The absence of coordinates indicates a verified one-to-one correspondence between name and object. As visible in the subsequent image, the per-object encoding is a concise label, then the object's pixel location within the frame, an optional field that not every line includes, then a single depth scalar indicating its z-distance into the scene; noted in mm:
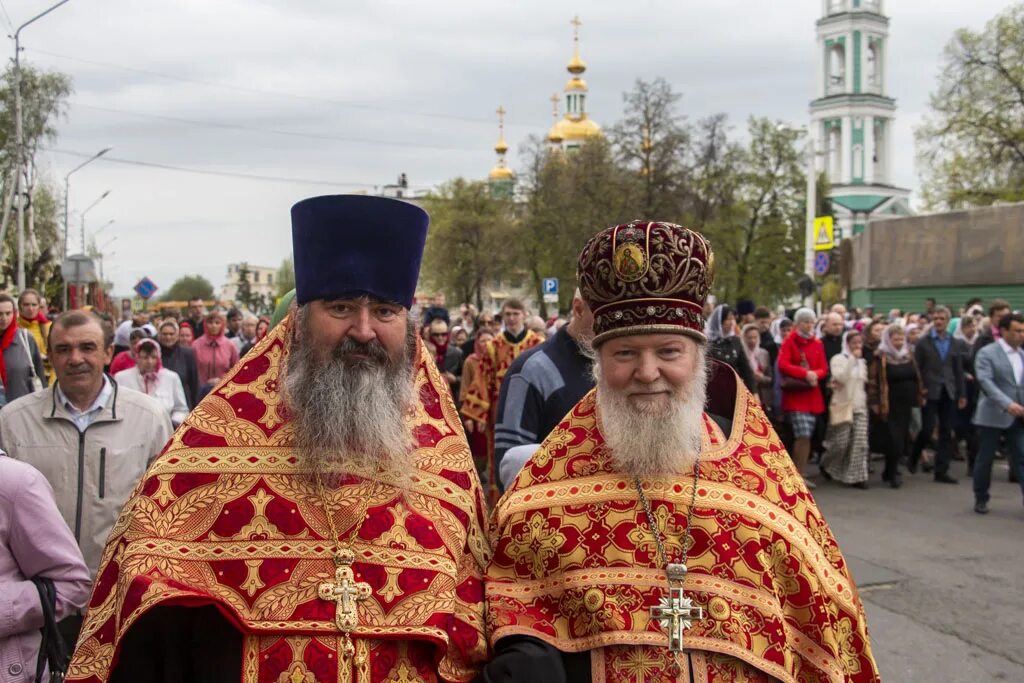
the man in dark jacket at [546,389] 4734
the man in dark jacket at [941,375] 13078
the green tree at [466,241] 58000
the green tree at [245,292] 113238
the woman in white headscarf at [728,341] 10312
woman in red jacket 11828
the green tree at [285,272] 84906
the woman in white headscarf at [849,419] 12266
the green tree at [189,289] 135162
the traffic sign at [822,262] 23312
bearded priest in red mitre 2760
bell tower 77938
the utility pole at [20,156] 22703
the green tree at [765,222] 46531
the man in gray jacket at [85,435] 4547
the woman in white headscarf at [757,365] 12492
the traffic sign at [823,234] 26016
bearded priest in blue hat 2748
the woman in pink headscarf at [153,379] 7930
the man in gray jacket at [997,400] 10367
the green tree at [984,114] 35531
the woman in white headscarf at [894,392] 12469
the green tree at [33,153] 35156
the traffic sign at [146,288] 29734
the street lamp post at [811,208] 31531
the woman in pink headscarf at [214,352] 11070
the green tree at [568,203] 41531
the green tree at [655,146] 41312
